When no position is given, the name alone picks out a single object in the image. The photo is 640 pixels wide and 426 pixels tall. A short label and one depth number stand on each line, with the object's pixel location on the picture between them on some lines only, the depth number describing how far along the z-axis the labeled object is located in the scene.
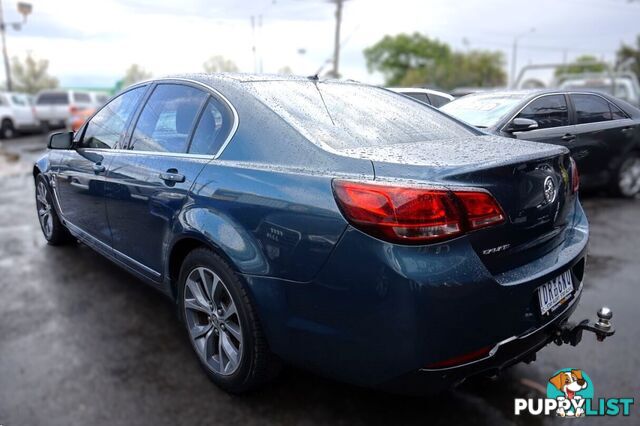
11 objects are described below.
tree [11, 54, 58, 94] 68.25
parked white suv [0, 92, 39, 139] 17.92
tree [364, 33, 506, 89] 62.72
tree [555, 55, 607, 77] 47.89
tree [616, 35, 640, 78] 54.00
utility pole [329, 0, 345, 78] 29.28
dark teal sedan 1.77
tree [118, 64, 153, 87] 75.65
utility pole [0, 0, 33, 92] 30.61
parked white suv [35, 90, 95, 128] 19.26
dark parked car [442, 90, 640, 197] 5.27
